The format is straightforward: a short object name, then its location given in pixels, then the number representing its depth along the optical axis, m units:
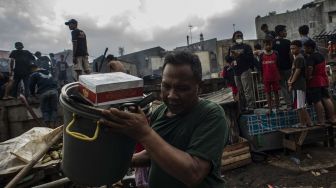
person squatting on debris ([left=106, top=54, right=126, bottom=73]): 7.61
